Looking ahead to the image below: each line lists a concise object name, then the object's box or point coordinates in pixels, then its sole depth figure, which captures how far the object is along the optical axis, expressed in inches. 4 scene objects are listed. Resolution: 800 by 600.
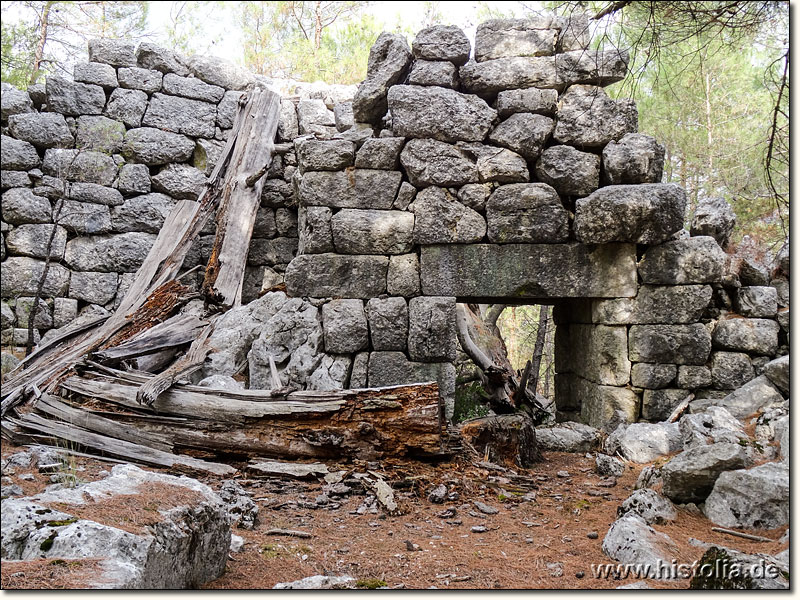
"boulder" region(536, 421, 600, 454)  235.6
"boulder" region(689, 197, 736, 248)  251.9
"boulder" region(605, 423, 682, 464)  212.4
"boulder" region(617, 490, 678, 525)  146.3
